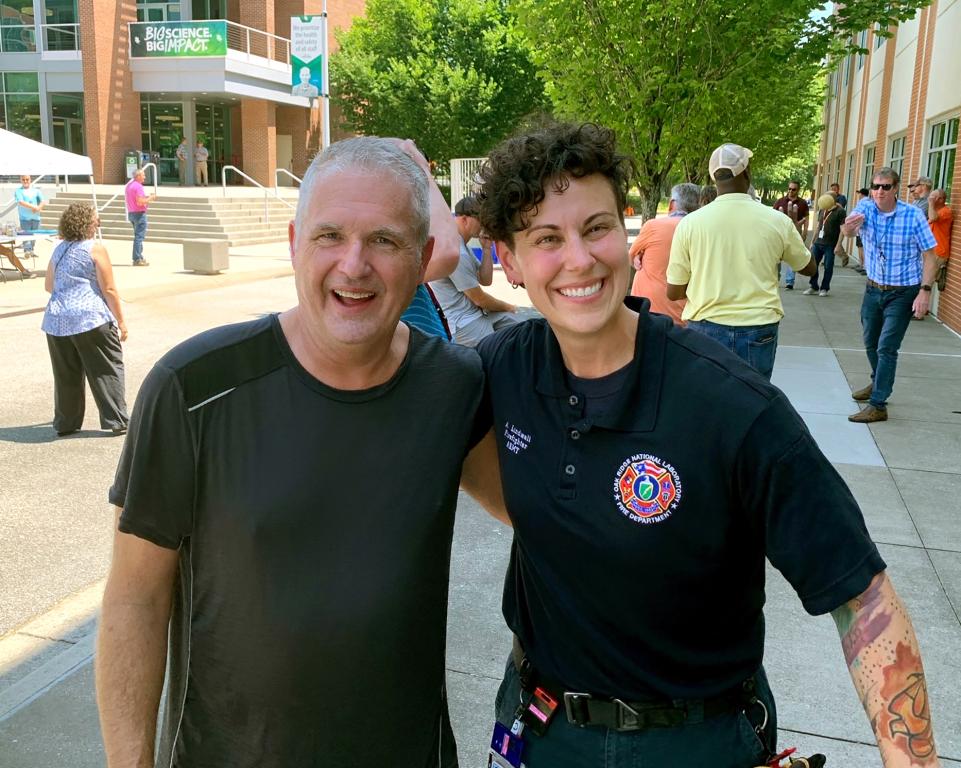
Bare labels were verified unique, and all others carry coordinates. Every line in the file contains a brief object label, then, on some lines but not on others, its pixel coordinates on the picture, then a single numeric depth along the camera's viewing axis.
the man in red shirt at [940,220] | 11.99
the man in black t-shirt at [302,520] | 1.63
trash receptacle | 31.80
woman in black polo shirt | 1.54
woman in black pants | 7.06
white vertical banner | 21.62
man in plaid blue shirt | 7.18
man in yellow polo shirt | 5.57
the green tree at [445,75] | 33.50
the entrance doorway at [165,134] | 35.08
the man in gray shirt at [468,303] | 5.77
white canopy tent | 16.30
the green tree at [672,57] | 9.16
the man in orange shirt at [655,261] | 6.71
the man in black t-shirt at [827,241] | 15.57
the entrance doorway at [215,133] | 36.06
